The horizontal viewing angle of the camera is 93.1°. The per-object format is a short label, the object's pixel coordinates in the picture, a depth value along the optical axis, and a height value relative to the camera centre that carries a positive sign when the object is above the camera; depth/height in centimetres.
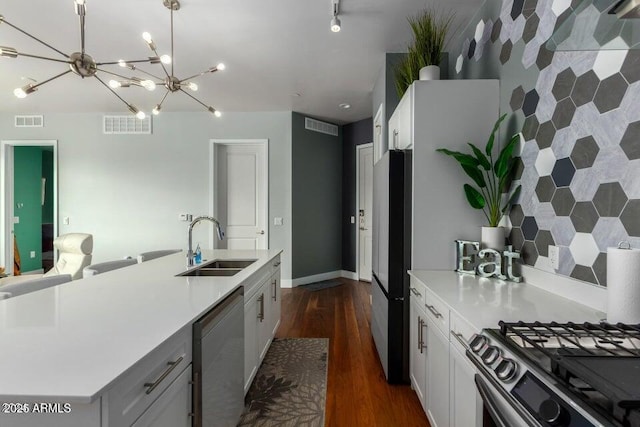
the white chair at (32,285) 150 -39
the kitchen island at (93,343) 67 -39
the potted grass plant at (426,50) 219 +122
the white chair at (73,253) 337 -48
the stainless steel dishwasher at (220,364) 115 -67
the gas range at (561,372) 56 -37
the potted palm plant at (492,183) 184 +18
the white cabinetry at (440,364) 117 -71
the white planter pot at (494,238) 188 -16
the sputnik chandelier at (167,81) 200 +102
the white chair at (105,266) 202 -40
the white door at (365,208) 520 +6
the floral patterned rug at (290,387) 184 -125
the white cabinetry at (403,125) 213 +69
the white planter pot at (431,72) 216 +100
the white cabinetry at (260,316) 190 -78
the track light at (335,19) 232 +152
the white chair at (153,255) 263 -41
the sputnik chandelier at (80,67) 181 +88
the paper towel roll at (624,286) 104 -26
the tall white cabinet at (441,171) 205 +28
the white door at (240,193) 504 +30
